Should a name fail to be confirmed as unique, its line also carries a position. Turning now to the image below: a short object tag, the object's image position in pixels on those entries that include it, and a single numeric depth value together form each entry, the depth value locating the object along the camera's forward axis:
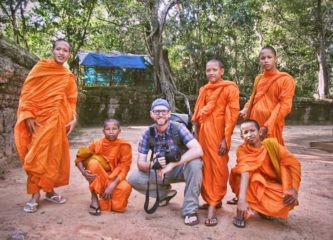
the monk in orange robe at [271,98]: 3.42
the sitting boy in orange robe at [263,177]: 2.90
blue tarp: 16.69
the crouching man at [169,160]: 3.09
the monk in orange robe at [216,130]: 3.21
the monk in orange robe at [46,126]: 3.31
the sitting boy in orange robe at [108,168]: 3.24
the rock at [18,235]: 2.62
